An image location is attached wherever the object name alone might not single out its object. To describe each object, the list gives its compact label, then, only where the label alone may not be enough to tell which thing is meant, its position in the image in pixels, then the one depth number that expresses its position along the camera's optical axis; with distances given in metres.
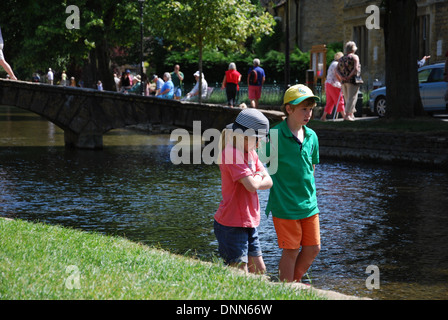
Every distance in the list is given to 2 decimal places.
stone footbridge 21.17
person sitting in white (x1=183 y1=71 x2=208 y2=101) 29.05
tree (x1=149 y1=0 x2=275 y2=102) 25.98
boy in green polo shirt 5.89
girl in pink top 5.62
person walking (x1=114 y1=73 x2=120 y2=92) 39.30
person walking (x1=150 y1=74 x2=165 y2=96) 29.81
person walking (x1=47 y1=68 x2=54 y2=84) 50.30
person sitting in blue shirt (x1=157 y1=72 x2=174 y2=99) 27.61
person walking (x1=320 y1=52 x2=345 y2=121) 21.03
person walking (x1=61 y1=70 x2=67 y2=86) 48.94
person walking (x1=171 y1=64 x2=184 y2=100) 29.34
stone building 30.28
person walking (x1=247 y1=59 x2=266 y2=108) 25.91
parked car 21.89
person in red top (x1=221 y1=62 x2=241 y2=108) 26.23
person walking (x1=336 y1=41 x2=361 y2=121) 19.86
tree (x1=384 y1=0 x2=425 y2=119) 19.06
